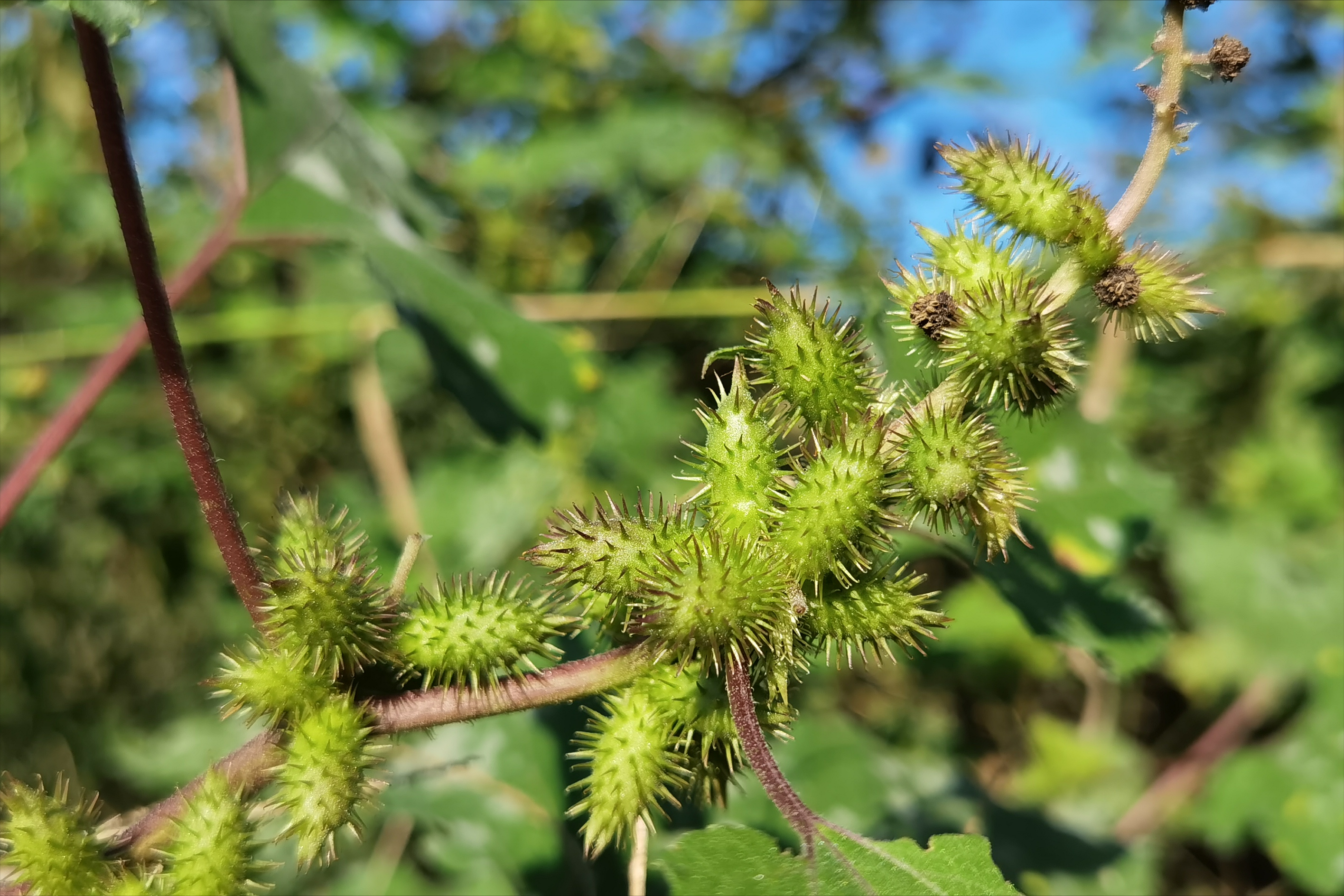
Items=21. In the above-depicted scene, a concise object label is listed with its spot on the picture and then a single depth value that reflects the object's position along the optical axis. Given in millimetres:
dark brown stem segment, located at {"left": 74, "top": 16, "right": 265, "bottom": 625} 237
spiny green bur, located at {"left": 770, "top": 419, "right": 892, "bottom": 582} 235
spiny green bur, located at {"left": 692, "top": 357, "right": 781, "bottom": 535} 242
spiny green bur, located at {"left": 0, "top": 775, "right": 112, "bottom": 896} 225
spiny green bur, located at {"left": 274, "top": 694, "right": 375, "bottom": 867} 231
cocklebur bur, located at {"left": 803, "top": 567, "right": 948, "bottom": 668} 241
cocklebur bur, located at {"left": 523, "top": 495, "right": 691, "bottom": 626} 238
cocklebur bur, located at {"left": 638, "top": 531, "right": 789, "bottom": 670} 231
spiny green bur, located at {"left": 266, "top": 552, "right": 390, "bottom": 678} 236
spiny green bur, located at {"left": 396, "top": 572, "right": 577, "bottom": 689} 243
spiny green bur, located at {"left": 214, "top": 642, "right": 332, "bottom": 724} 235
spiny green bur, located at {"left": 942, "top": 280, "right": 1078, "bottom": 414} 236
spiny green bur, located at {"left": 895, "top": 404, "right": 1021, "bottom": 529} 235
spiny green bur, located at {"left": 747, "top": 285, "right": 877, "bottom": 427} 243
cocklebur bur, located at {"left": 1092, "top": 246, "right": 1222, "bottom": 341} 240
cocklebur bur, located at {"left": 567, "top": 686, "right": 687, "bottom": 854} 237
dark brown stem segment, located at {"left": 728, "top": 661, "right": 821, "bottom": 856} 233
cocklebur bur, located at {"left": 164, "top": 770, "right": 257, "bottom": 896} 225
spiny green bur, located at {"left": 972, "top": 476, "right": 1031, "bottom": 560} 241
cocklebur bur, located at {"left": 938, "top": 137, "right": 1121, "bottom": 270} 238
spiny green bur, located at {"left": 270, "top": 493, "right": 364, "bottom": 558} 244
